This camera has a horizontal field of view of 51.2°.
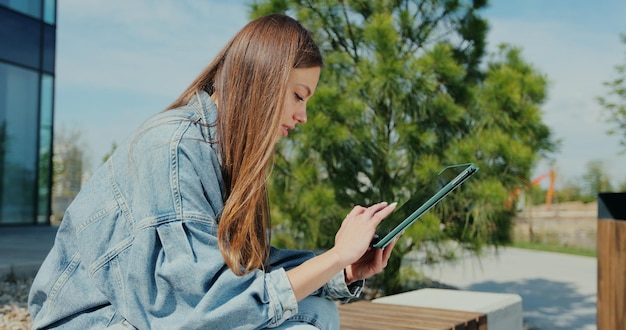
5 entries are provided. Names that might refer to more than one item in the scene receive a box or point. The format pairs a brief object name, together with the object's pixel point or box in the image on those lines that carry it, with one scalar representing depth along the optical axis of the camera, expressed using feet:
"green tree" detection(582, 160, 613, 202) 78.38
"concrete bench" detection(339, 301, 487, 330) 8.38
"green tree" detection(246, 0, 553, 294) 16.87
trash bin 8.38
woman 4.14
